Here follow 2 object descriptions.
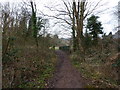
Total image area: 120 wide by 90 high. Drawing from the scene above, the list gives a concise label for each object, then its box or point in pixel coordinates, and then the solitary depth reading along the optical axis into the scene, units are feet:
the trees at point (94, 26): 45.77
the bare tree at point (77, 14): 30.95
